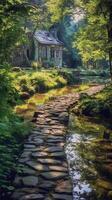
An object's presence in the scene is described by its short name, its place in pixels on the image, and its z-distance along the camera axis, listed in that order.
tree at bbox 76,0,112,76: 18.05
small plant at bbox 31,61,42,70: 43.59
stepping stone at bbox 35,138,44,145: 9.87
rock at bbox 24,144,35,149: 9.36
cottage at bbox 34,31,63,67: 54.29
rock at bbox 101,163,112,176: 8.03
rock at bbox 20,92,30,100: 22.02
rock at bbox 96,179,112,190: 7.16
